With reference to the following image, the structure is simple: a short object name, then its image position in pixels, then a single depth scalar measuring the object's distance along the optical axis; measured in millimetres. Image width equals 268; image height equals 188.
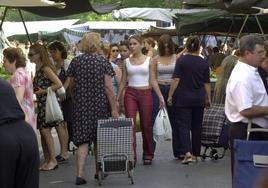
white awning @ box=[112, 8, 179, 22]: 22959
